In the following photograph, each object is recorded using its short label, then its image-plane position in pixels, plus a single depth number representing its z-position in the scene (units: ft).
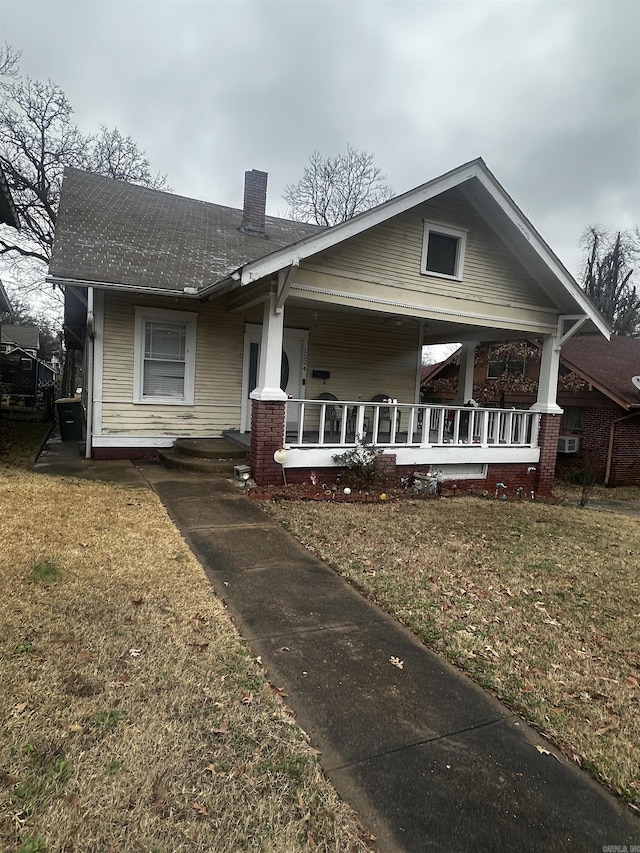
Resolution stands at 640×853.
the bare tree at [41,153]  67.05
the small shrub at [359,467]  26.91
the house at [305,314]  25.93
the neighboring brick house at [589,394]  52.16
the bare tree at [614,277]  111.75
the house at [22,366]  101.96
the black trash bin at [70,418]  40.81
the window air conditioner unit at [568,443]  54.39
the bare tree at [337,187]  96.27
